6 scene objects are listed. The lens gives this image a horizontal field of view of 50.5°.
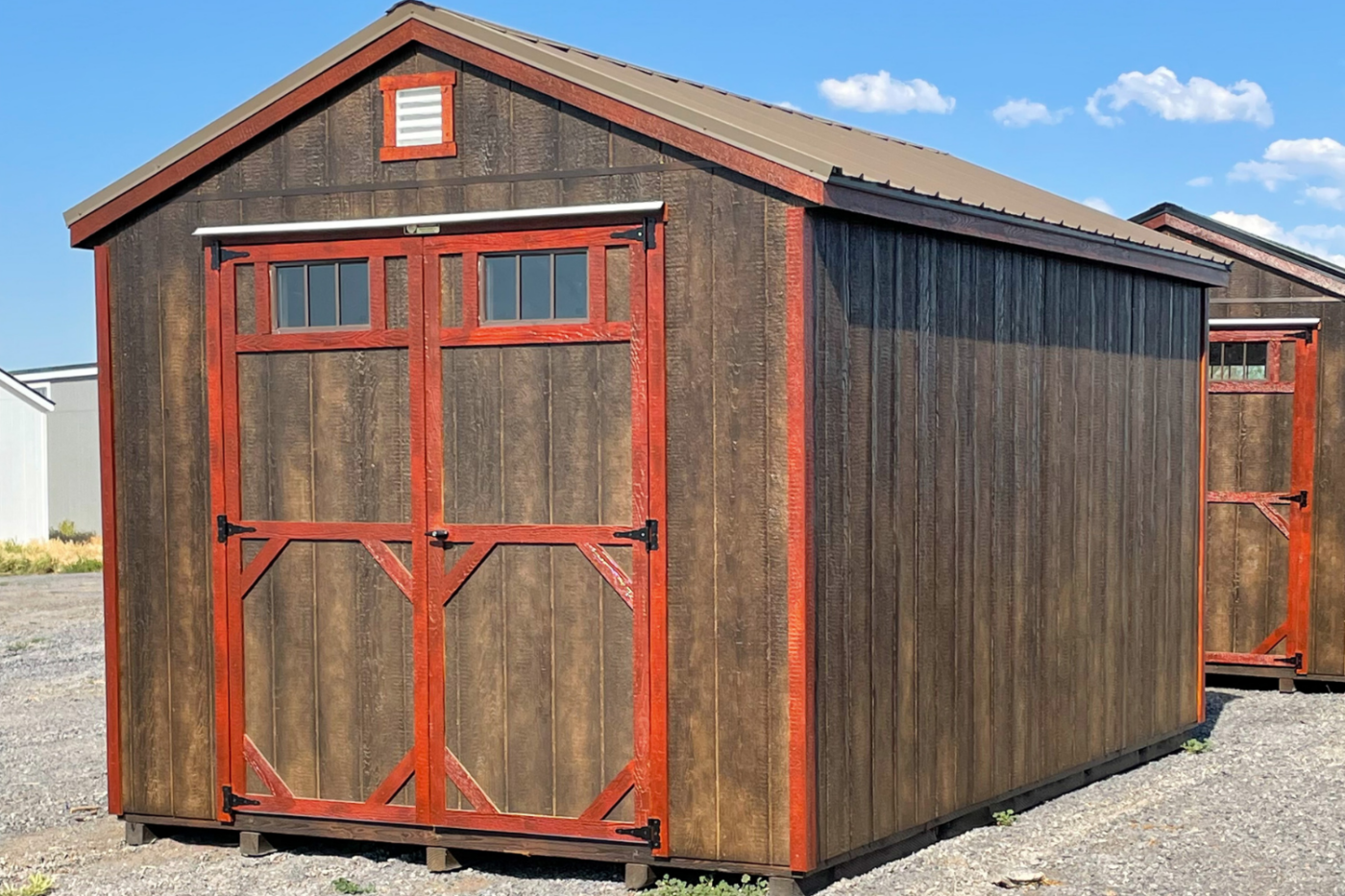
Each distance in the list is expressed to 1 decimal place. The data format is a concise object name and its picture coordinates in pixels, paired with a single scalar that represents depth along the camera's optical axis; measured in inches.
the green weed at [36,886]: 242.2
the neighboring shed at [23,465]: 1088.2
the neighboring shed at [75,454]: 1348.4
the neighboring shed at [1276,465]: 421.4
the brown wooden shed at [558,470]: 231.8
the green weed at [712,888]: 228.8
